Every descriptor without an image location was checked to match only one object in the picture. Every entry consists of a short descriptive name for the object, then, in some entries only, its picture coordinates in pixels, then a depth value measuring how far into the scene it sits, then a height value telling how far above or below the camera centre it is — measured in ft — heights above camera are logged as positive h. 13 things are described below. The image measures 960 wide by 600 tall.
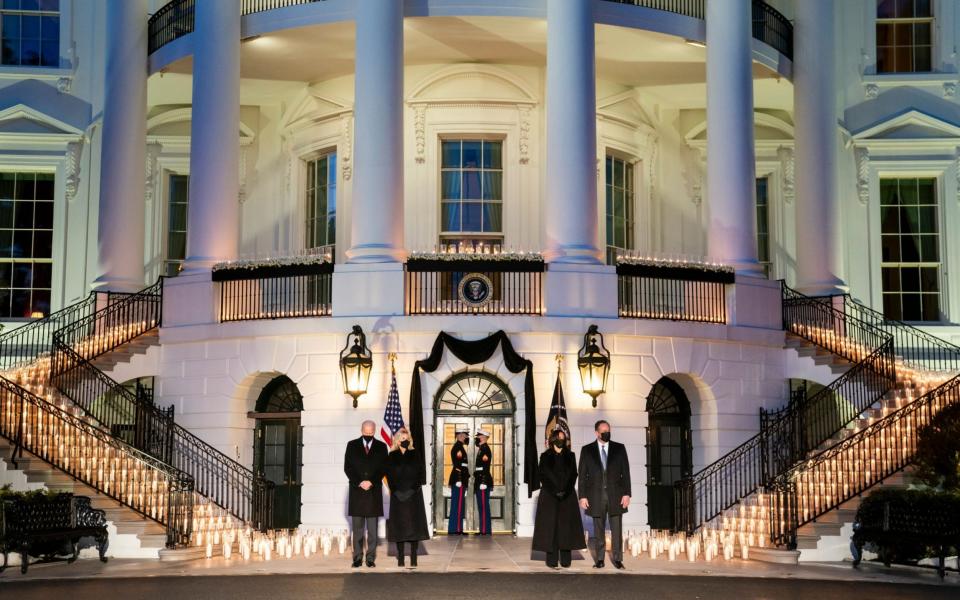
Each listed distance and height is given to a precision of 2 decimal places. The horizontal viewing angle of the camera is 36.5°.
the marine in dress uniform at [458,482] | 82.74 -4.31
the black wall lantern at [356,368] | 83.71 +2.21
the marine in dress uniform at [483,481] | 82.53 -4.22
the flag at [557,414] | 82.12 -0.42
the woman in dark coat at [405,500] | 62.28 -4.01
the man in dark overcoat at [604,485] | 63.16 -3.41
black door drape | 83.41 +2.62
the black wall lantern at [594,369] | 83.92 +2.18
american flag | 82.69 -0.55
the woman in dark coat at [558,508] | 62.03 -4.33
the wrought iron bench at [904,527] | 62.08 -5.30
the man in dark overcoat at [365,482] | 62.34 -3.27
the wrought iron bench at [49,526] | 63.57 -5.52
